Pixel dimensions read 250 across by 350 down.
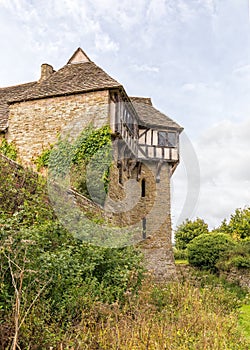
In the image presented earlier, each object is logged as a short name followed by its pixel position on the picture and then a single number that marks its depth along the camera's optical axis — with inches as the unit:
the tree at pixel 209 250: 642.2
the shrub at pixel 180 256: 836.6
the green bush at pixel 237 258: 589.6
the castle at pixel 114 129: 478.3
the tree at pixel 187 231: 981.2
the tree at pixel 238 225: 897.5
